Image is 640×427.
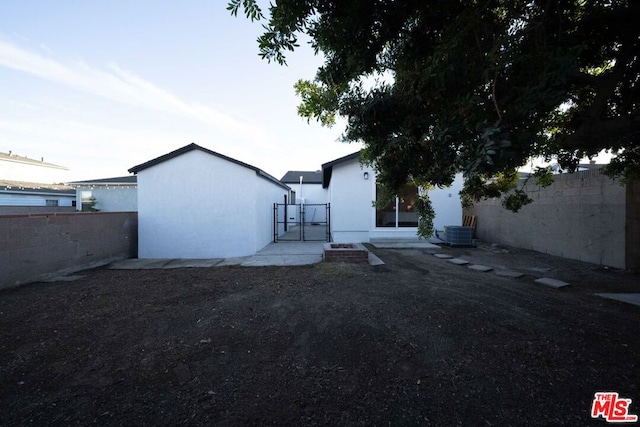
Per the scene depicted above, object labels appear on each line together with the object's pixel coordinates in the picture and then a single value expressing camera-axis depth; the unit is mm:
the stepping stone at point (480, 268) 6946
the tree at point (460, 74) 2441
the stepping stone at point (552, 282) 5437
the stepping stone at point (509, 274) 6327
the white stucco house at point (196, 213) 9469
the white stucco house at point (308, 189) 26112
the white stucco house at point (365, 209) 11594
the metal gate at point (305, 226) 13078
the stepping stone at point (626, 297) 4395
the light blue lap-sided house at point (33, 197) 16359
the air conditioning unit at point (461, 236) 10719
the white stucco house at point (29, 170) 24641
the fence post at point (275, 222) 12987
